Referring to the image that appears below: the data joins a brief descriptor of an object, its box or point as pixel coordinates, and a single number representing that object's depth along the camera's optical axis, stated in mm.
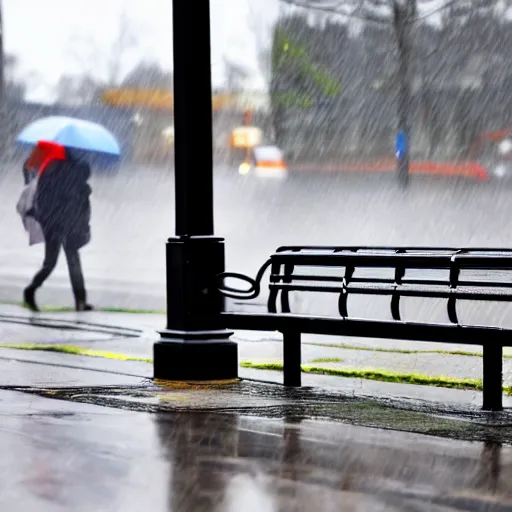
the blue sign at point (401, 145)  47925
